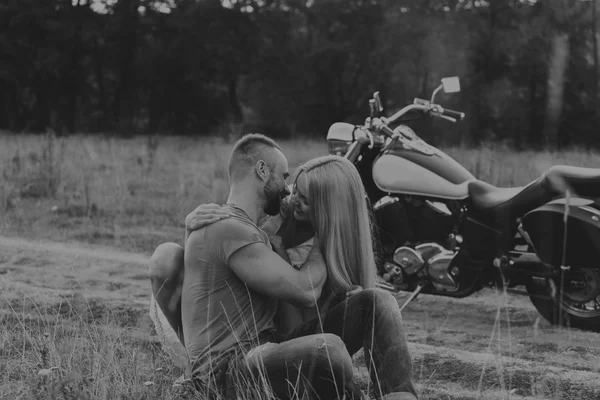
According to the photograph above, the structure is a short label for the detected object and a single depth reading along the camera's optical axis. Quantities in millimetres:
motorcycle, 4738
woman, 2998
